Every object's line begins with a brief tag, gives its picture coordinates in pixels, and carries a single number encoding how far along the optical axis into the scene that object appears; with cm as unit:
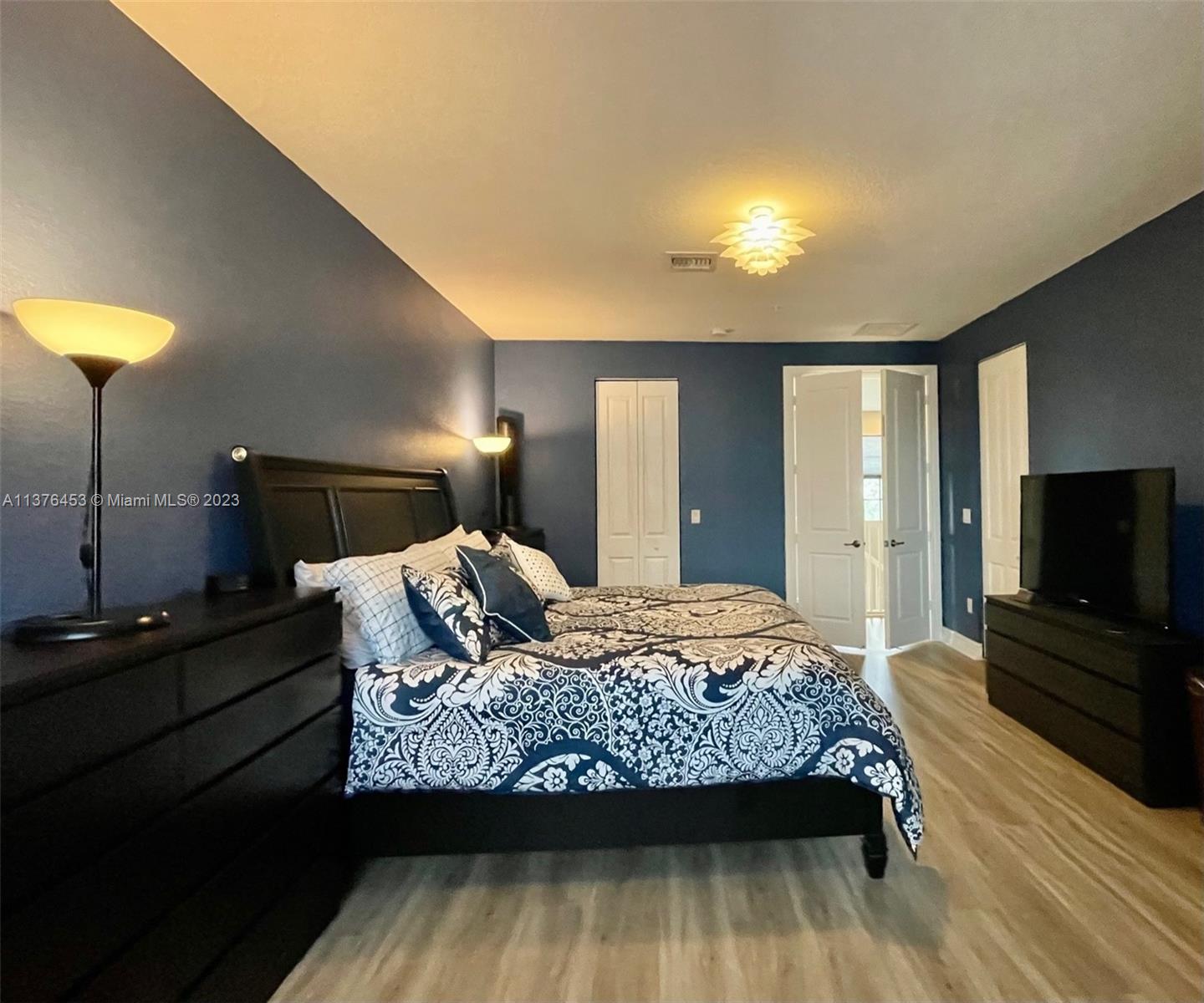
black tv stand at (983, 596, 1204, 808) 255
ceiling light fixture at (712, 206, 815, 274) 279
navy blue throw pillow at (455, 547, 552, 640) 234
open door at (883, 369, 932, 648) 510
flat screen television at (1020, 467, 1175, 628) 274
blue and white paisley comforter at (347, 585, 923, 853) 200
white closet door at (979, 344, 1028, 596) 423
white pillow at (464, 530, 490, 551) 314
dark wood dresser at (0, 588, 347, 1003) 98
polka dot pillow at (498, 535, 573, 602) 329
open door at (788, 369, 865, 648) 511
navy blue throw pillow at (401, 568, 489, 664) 213
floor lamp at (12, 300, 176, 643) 124
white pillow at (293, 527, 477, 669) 211
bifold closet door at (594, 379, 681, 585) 538
